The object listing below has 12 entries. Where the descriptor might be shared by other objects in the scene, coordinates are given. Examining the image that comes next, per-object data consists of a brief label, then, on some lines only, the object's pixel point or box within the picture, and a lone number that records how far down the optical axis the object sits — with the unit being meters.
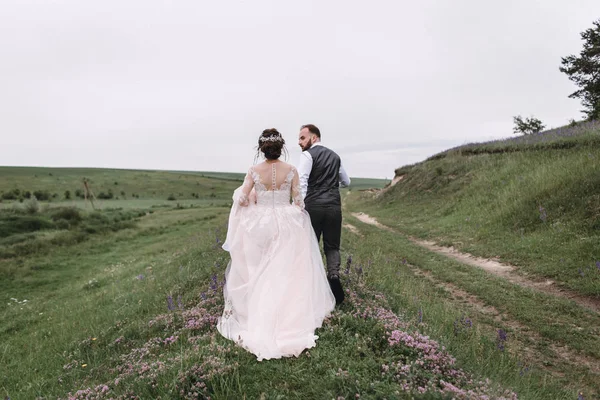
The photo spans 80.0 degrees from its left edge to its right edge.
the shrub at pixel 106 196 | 81.50
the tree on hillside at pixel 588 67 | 26.77
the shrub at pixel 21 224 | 34.53
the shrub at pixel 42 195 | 72.00
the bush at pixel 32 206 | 42.81
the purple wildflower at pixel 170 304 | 7.41
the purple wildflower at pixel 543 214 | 13.48
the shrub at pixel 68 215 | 41.43
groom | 6.82
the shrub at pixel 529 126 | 39.16
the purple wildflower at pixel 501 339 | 5.86
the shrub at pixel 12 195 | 66.71
